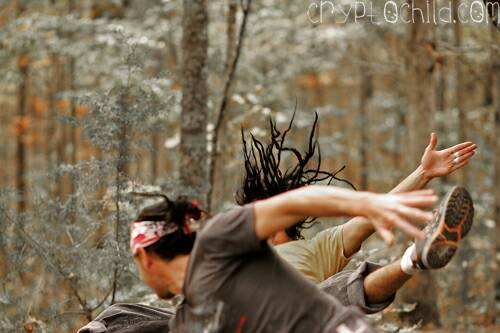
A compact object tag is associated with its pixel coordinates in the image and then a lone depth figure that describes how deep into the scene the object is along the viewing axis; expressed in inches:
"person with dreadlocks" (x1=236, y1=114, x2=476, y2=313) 191.0
